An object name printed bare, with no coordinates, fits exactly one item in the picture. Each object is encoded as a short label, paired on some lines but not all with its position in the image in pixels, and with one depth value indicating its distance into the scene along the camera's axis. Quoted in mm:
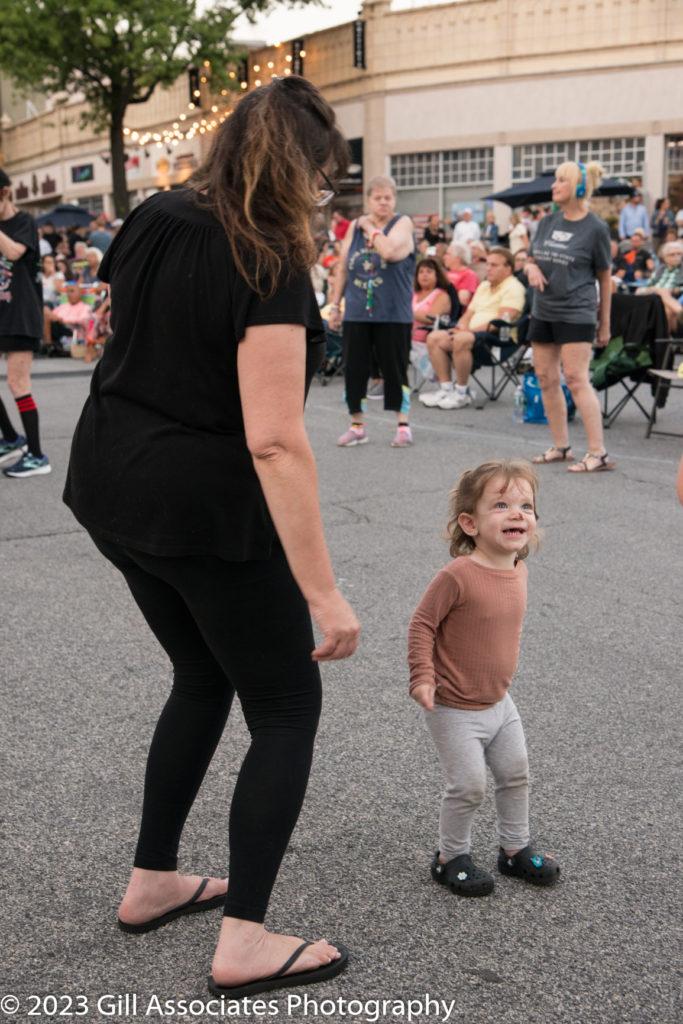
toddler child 2748
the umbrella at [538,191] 20625
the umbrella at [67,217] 32031
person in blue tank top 8703
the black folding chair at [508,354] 11438
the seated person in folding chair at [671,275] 13883
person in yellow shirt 11742
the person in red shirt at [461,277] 14281
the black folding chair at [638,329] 10133
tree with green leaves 33250
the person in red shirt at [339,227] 26227
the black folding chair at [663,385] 9312
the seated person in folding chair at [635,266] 19641
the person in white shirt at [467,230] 26203
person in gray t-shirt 7945
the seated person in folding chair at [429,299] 12570
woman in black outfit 2105
